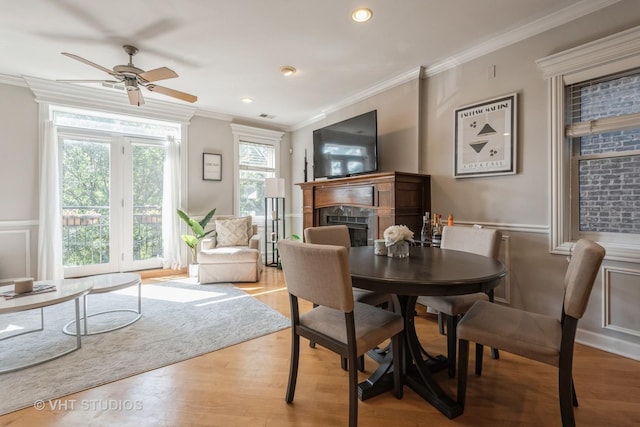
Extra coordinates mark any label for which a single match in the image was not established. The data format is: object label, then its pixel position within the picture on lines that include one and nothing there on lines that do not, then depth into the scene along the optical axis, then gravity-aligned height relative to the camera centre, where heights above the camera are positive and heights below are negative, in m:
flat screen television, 3.60 +0.89
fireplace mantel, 3.11 +0.20
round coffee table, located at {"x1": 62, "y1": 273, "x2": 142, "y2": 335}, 2.51 -0.62
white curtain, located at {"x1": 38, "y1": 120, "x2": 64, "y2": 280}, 3.75 +0.06
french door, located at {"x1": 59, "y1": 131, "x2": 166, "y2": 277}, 4.10 +0.18
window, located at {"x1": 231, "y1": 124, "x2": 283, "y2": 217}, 5.39 +0.93
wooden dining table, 1.34 -0.32
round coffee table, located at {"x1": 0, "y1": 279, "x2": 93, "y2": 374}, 1.94 -0.60
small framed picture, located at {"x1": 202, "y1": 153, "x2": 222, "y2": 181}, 5.00 +0.80
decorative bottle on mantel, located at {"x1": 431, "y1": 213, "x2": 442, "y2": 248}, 2.86 -0.17
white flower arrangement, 1.83 -0.13
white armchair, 4.06 -0.68
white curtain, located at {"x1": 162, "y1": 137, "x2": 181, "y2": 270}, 4.68 +0.11
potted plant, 4.50 -0.26
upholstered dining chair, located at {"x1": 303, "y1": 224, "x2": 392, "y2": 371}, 2.03 -0.22
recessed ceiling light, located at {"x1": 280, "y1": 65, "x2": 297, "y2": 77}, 3.34 +1.65
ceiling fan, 2.69 +1.30
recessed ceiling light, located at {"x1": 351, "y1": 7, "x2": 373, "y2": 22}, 2.35 +1.61
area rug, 1.84 -1.01
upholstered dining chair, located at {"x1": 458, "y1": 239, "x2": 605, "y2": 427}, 1.28 -0.56
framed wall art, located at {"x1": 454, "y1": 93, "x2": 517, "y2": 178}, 2.67 +0.72
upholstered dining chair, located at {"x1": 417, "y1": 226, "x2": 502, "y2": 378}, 1.85 -0.30
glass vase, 1.89 -0.23
